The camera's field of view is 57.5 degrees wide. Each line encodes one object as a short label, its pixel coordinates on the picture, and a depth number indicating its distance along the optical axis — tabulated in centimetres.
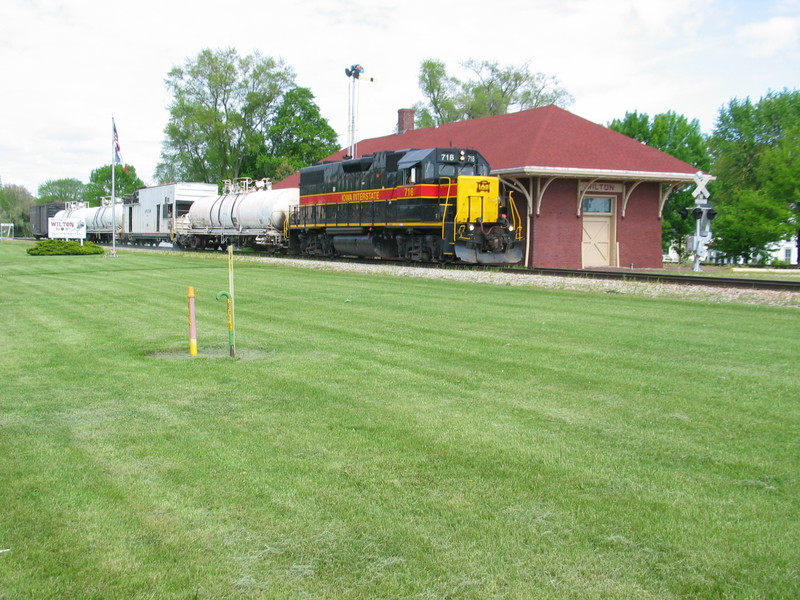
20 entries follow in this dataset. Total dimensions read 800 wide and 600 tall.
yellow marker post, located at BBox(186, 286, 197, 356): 950
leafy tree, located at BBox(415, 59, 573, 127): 7112
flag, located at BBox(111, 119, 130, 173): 3650
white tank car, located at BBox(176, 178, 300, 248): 3650
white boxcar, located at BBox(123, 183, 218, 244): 4659
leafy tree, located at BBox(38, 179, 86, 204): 16725
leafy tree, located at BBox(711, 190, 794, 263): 4628
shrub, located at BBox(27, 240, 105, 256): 3838
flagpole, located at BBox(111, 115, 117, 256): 3659
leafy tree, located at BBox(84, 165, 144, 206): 13096
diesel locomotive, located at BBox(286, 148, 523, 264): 2517
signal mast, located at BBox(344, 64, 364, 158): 3972
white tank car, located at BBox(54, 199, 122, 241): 5666
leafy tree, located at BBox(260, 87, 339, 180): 7450
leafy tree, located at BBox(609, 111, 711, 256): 5544
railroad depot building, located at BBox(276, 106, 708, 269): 2942
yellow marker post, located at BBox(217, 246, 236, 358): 930
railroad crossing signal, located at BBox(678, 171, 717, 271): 2545
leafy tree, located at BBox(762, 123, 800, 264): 4697
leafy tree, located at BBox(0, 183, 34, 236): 12616
